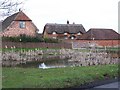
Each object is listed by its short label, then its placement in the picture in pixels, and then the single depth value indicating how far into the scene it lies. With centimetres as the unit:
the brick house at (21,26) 3669
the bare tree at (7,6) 743
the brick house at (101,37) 4172
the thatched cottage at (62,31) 4987
